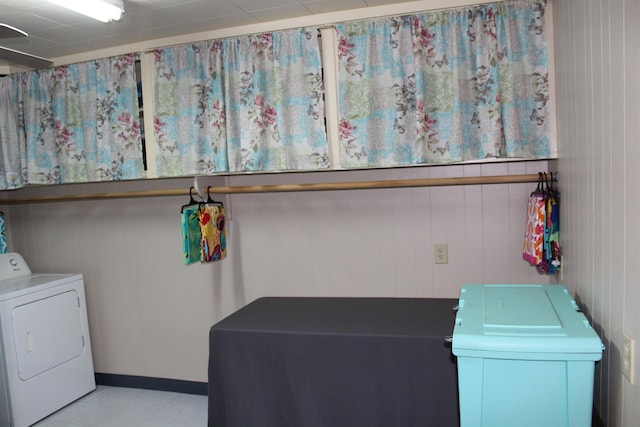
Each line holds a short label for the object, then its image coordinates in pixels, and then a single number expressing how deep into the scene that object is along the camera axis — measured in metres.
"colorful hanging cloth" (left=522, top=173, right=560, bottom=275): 2.52
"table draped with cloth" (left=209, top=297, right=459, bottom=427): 1.98
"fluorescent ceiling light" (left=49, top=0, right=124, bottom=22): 2.30
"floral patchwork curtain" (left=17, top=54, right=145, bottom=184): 3.27
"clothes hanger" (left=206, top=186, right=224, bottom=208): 3.24
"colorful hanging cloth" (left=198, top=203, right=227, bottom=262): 3.14
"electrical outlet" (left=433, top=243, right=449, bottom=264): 3.03
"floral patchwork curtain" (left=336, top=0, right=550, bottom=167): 2.57
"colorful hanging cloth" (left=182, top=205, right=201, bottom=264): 3.07
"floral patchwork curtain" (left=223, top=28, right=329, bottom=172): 2.88
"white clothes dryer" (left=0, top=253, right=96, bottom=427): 3.21
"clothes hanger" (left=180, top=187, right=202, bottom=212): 3.17
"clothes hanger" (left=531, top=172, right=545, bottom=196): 2.62
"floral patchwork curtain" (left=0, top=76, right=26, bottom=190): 3.53
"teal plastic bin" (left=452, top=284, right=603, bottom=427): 1.47
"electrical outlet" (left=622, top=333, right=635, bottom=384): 1.31
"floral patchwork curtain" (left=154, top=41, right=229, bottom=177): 3.07
